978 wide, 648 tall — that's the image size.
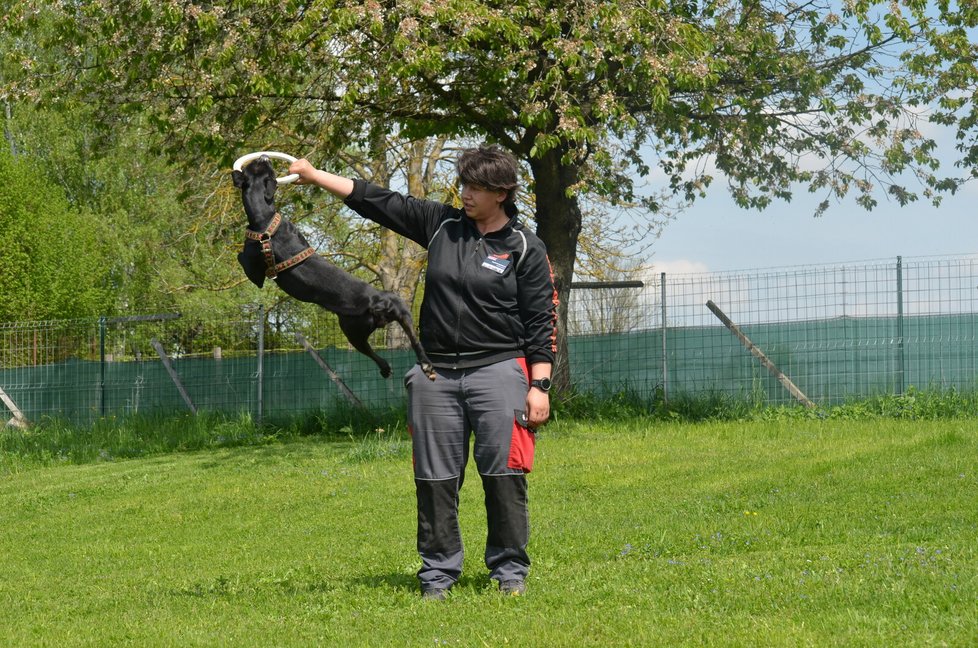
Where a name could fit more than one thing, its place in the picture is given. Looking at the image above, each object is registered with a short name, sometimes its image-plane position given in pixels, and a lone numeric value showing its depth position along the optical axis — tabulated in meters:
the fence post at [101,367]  17.81
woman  5.22
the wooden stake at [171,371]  17.55
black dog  4.84
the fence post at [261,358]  16.64
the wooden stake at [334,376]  16.34
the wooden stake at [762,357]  14.85
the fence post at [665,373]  15.38
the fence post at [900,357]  14.66
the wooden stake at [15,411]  18.92
